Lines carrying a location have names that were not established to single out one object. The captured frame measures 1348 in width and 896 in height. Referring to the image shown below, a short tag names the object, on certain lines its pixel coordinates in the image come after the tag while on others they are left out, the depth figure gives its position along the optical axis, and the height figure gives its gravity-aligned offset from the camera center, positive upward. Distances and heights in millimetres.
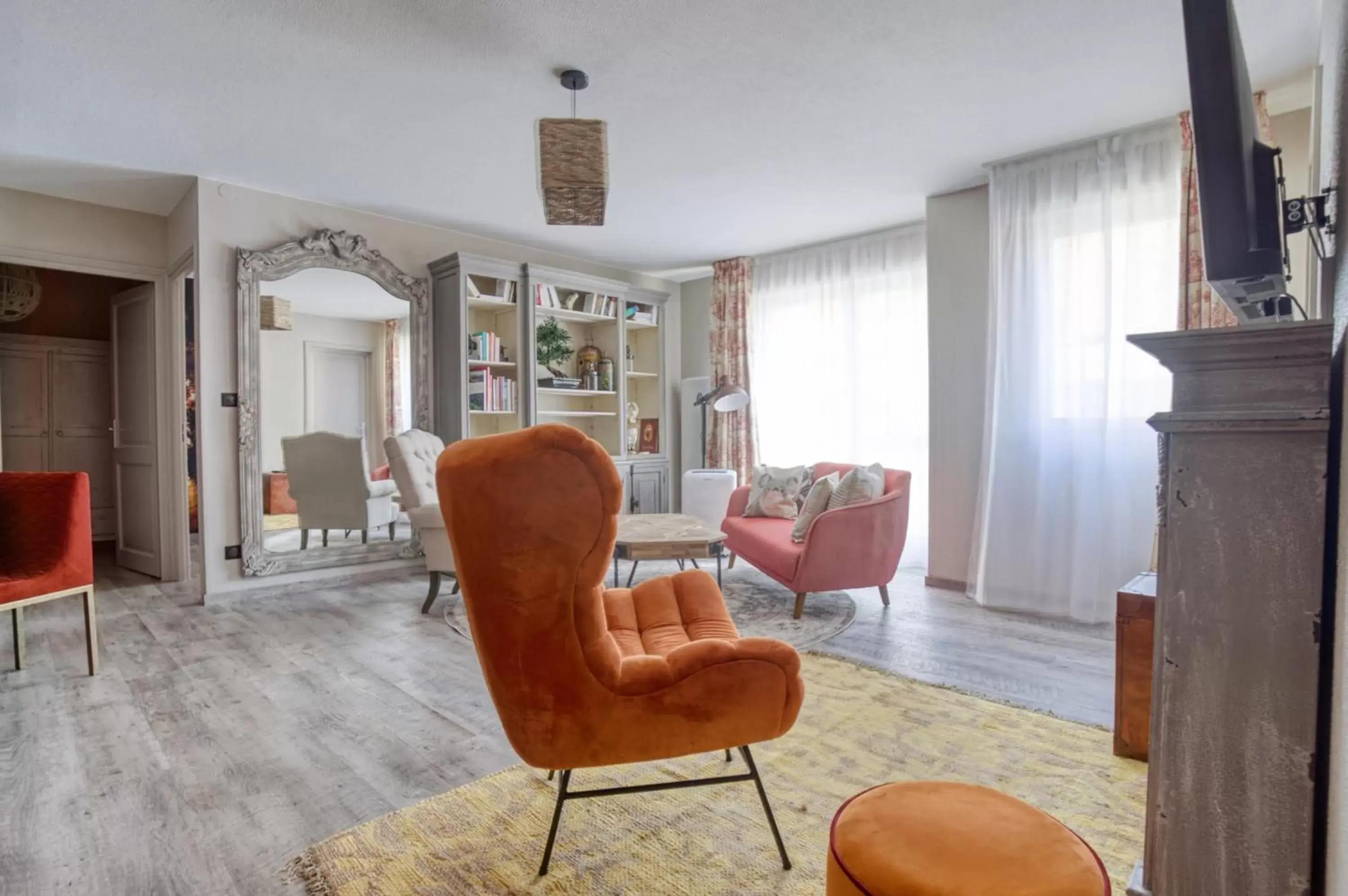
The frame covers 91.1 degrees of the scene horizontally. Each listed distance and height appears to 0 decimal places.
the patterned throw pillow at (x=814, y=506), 3566 -453
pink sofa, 3422 -678
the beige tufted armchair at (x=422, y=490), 3701 -409
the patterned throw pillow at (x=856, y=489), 3521 -363
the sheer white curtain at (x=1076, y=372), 3332 +268
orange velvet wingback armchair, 1246 -448
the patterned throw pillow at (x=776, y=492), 4348 -469
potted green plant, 5488 +634
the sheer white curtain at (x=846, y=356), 4785 +513
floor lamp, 5336 +193
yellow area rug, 1484 -1022
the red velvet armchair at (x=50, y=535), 2738 -478
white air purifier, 5504 -599
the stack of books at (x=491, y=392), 4906 +221
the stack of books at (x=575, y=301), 5320 +1015
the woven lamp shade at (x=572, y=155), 2352 +953
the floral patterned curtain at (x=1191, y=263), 3070 +747
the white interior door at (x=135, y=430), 4664 -64
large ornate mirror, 4109 +170
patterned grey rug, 3273 -1040
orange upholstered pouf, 853 -592
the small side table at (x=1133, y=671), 1984 -761
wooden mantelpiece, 972 -285
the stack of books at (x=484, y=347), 4969 +565
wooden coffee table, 3338 -615
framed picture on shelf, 6285 -157
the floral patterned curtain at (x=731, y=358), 5734 +560
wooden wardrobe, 5398 +91
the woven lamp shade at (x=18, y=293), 4848 +956
